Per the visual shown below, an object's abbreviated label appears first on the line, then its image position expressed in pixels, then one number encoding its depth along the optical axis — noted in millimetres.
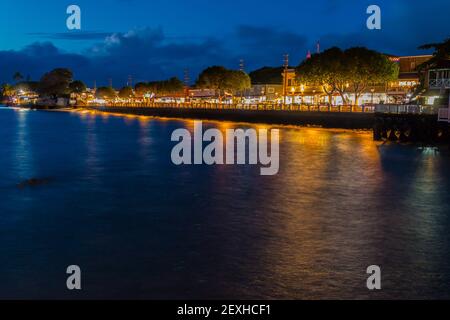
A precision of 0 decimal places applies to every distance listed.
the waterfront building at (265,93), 135125
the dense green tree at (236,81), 121625
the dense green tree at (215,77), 122125
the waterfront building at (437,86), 52125
